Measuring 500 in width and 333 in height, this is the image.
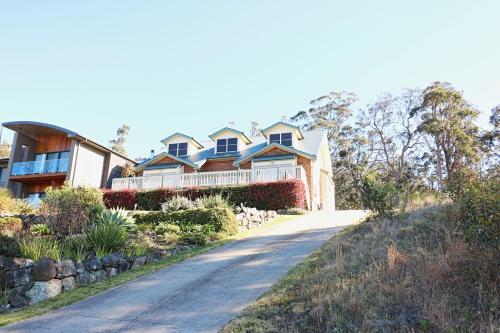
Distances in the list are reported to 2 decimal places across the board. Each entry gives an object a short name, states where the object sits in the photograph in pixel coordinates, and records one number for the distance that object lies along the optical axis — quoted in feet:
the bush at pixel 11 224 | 46.00
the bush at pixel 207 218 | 44.57
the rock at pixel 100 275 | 28.09
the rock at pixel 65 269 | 25.88
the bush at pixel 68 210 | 39.27
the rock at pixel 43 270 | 24.96
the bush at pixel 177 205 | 52.85
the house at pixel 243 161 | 72.84
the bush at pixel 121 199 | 75.56
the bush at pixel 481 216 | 17.47
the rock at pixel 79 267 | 27.32
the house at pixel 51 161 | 90.07
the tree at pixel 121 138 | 192.40
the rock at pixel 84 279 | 26.96
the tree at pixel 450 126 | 97.66
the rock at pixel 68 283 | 25.94
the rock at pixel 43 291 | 24.21
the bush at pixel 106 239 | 31.83
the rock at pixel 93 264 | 28.15
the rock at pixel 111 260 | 29.22
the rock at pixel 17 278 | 24.42
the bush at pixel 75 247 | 29.28
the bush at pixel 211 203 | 53.61
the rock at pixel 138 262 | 31.30
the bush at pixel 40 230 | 39.44
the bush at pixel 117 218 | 36.91
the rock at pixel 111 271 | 29.12
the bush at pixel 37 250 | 27.71
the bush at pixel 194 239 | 39.05
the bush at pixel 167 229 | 41.27
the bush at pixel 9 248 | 28.02
